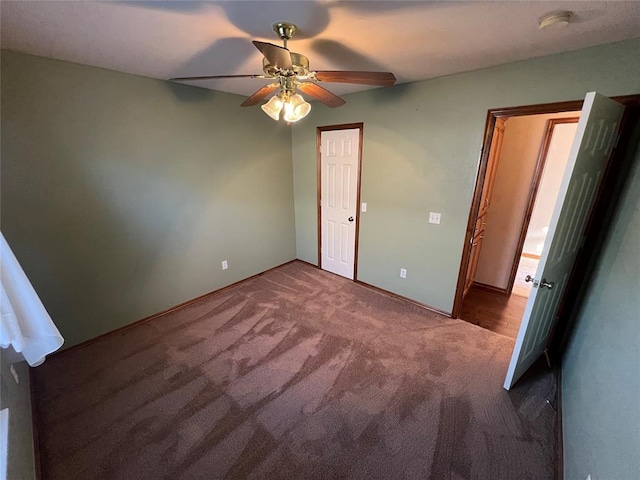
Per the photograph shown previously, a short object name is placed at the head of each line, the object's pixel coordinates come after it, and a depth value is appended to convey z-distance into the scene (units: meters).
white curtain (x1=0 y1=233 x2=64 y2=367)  1.13
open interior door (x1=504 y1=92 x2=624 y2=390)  1.36
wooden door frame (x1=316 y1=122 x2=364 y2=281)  2.92
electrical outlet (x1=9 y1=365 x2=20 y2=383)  1.54
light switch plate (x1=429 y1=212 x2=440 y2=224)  2.54
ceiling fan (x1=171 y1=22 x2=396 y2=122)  1.32
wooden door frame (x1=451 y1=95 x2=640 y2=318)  1.75
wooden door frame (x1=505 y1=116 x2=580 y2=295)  2.69
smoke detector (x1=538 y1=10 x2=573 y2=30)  1.23
